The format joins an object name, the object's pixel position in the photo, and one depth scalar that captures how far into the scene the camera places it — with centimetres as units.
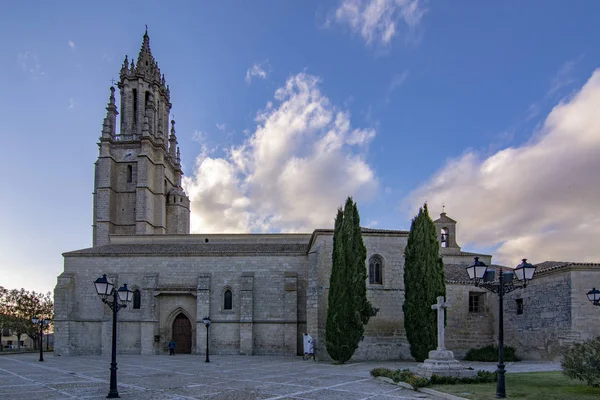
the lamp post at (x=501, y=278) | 1090
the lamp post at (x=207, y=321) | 2536
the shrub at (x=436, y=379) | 1299
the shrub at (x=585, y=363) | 1111
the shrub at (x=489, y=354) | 2300
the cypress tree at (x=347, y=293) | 2161
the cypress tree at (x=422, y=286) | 2183
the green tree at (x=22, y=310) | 4443
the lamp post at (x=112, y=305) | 1225
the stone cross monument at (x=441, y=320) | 1502
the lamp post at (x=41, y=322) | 2638
